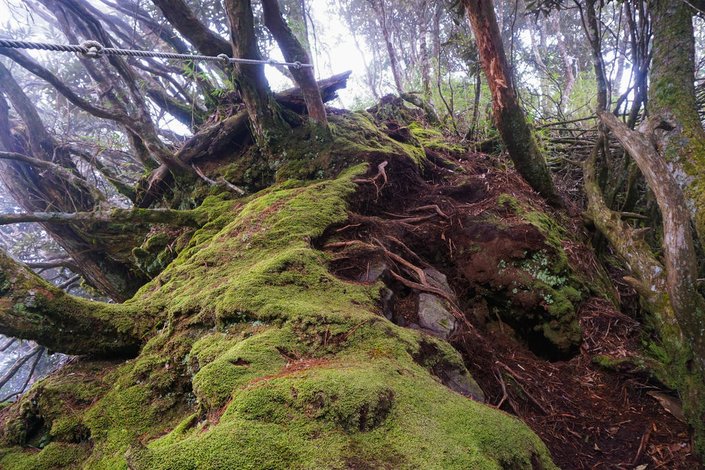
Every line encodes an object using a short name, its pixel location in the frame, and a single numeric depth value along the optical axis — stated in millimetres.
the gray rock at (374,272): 3154
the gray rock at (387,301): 2891
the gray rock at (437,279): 3527
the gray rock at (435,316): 2939
